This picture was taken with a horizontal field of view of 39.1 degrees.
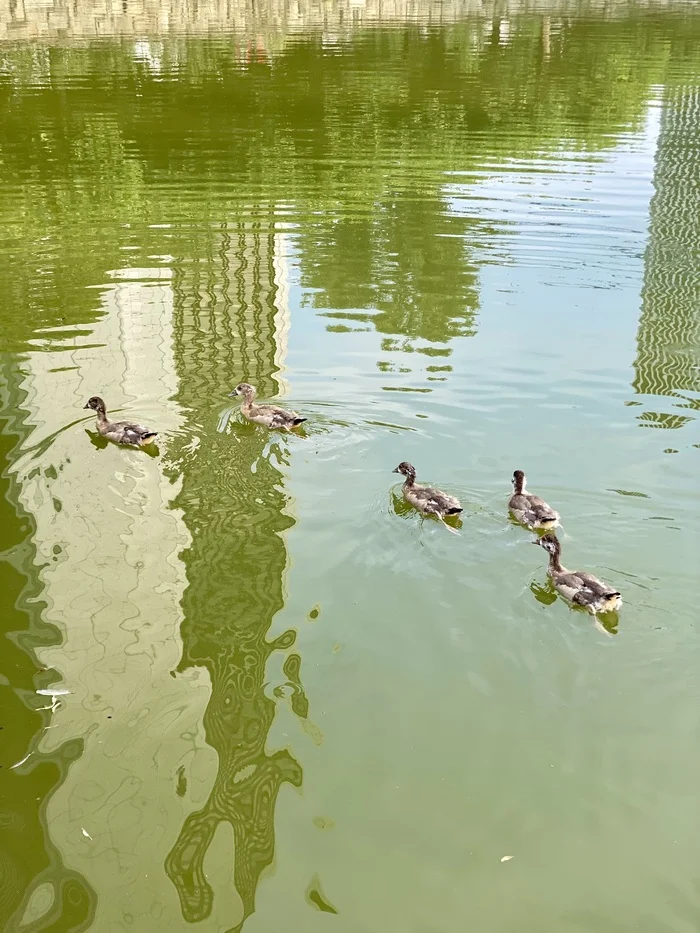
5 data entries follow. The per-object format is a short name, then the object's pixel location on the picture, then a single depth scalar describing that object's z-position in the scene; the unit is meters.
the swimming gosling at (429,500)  8.62
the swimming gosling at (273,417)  10.51
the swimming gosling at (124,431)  10.23
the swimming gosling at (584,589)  7.50
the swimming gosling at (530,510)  8.51
